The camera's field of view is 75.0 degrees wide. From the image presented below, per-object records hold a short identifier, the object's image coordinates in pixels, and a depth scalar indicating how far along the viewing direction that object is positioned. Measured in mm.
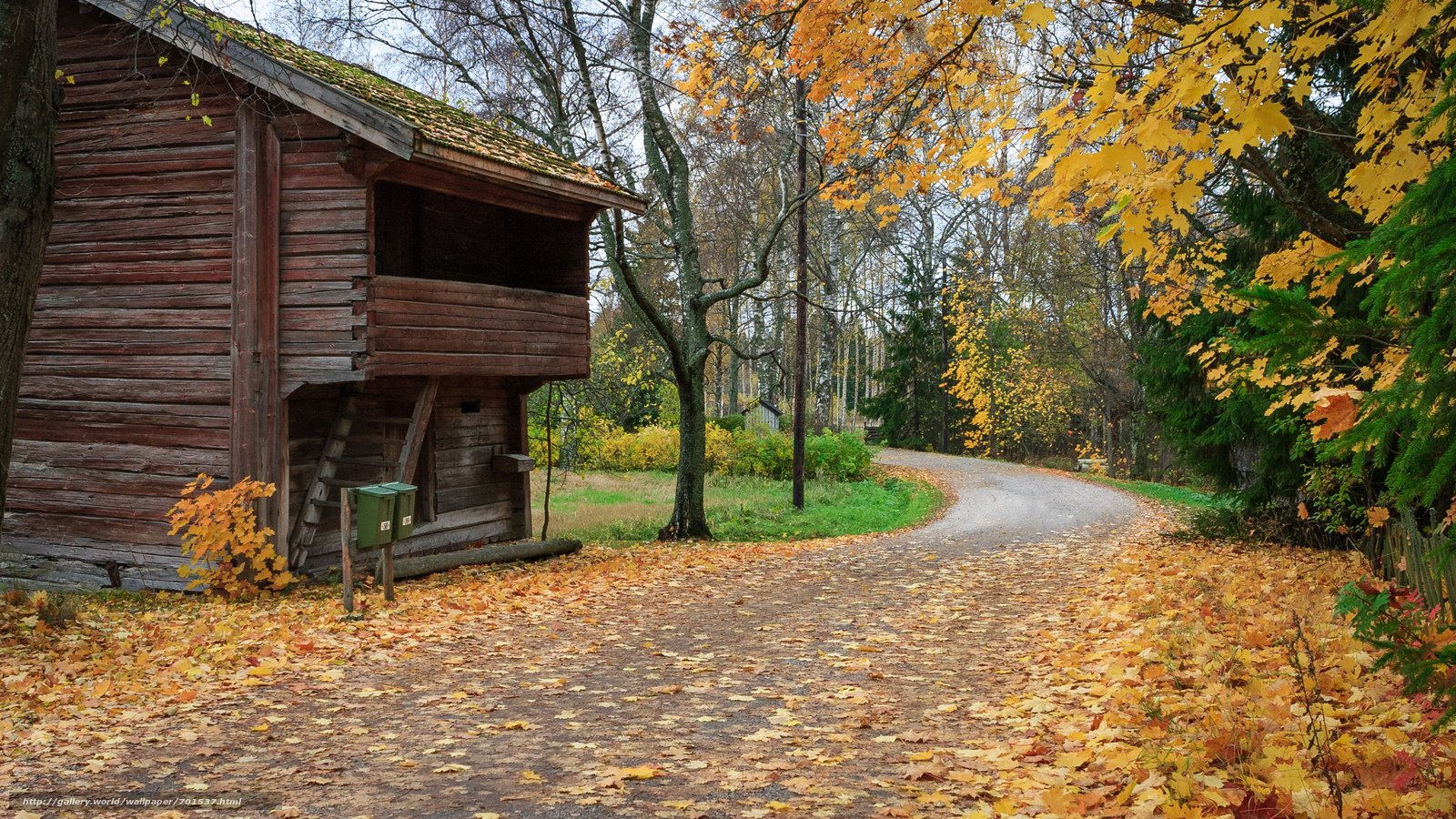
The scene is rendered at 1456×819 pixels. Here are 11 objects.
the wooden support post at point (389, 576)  10039
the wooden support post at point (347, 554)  9219
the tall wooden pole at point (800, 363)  21534
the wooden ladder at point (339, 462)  11734
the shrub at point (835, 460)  28281
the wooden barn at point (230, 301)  10828
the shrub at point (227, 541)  10391
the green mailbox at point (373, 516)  9773
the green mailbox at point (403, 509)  10086
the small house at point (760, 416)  31484
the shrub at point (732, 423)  31756
